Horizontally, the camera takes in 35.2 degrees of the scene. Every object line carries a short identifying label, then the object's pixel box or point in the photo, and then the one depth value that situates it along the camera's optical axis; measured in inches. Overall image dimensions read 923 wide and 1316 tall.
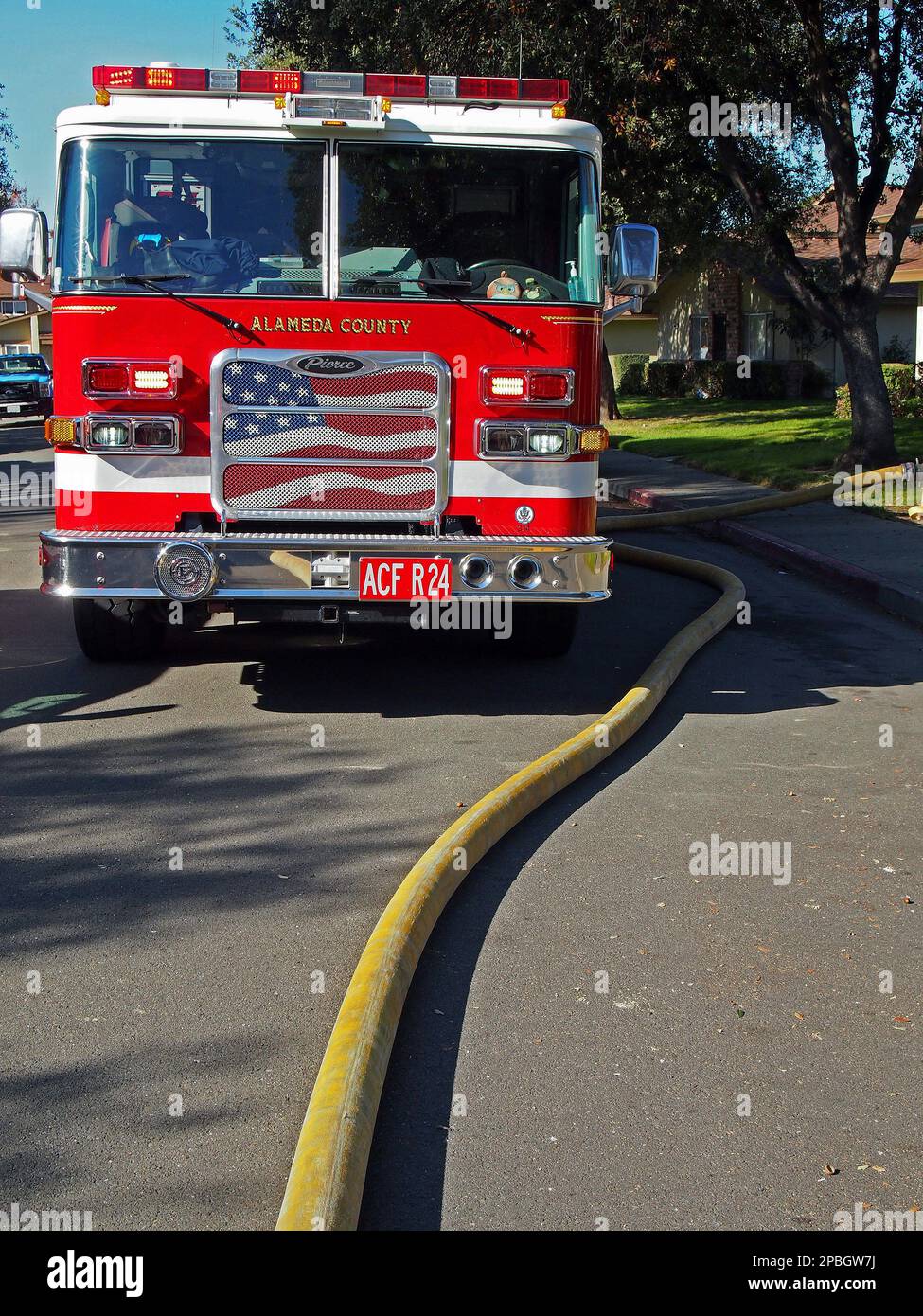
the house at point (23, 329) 2827.3
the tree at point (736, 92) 681.0
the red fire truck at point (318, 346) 279.4
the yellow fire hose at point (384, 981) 120.9
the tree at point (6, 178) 1742.1
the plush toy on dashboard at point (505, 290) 290.2
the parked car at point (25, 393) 1460.4
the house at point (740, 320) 1501.0
